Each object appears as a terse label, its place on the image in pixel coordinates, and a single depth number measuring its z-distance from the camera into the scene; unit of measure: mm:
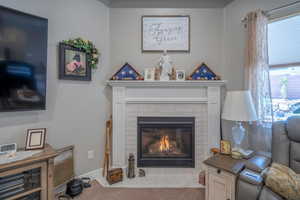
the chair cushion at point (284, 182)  1164
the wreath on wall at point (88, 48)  2089
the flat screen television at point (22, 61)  1513
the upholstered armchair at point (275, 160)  1247
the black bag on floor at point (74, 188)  1927
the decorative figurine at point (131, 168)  2342
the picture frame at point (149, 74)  2443
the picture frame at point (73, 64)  2021
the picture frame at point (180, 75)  2455
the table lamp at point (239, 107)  1672
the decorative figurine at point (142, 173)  2395
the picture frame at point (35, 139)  1632
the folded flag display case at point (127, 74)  2458
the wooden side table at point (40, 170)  1354
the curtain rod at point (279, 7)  1790
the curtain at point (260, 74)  1946
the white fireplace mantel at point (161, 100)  2395
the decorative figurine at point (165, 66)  2391
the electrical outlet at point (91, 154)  2377
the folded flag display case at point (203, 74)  2418
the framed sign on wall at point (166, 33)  2529
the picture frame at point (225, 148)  1797
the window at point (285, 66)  1860
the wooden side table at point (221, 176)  1432
